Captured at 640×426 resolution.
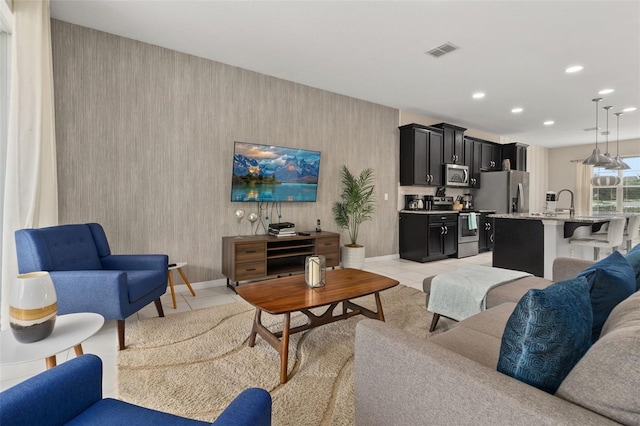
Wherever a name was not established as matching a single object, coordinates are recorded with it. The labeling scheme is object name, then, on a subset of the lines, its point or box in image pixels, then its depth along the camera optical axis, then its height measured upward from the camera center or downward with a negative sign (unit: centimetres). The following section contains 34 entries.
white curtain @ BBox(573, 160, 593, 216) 833 +45
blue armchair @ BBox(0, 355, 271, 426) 80 -55
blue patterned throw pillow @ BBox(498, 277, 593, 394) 82 -37
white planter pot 474 -80
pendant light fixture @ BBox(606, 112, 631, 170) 494 +64
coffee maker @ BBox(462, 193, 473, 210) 672 +5
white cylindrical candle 228 -48
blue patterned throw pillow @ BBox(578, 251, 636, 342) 112 -32
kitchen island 380 -46
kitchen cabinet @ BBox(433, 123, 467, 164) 599 +119
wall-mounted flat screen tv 390 +42
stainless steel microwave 604 +59
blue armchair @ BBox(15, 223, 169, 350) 210 -50
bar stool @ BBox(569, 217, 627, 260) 362 -40
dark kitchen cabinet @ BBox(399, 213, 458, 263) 530 -55
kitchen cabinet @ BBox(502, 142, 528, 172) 717 +116
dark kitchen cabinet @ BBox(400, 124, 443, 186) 551 +90
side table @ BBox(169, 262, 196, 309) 304 -77
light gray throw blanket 216 -61
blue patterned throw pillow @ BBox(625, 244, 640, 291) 150 -29
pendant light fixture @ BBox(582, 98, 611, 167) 450 +64
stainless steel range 578 -55
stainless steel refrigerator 651 +27
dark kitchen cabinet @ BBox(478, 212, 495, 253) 639 -57
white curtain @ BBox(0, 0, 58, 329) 240 +55
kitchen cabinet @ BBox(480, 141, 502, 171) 690 +108
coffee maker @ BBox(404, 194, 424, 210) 580 +5
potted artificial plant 477 -7
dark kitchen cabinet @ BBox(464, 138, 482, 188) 651 +97
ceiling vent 330 +168
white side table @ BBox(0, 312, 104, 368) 111 -53
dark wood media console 360 -61
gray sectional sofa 66 -46
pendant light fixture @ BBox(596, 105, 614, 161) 464 +155
